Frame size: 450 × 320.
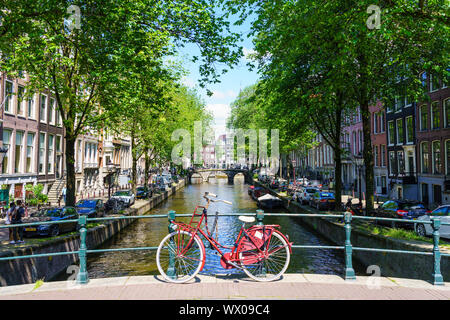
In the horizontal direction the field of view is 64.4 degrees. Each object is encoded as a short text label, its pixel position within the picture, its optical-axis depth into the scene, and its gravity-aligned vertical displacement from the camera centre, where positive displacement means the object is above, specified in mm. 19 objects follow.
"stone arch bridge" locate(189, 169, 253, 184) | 95812 +2166
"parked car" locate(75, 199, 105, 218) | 20953 -1694
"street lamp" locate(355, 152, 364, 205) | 26873 +1561
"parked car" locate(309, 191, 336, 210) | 27172 -1507
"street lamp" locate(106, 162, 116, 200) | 30359 +903
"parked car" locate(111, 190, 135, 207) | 28889 -1324
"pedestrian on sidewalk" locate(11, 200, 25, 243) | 14280 -1520
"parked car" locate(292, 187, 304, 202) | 35397 -1368
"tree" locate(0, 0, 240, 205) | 10734 +4920
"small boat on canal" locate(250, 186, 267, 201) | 42125 -1399
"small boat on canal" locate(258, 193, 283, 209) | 34969 -2164
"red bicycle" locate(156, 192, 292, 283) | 6272 -1220
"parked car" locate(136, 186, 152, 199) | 36469 -1306
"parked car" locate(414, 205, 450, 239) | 14055 -1488
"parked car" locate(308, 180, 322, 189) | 48916 -389
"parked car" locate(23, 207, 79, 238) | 15844 -1914
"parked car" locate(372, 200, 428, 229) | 18262 -1574
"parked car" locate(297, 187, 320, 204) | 32441 -1280
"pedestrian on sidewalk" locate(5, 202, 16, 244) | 14328 -1514
